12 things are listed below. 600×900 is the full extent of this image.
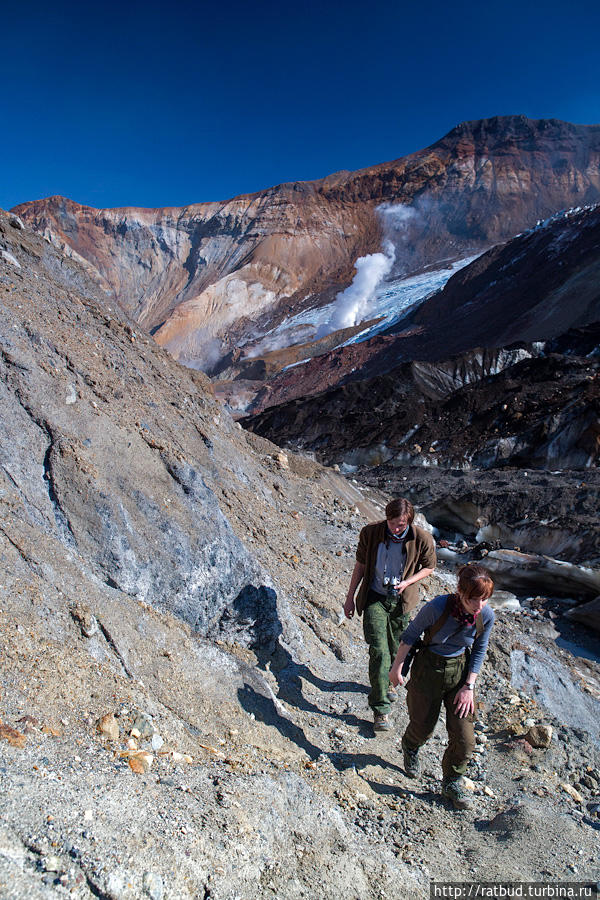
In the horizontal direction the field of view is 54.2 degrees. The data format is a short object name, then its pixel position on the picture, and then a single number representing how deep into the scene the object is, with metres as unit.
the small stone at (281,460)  7.92
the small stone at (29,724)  2.08
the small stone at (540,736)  3.68
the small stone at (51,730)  2.14
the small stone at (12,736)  1.96
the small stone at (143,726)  2.45
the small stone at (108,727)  2.32
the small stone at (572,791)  3.29
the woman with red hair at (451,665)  2.79
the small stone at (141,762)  2.17
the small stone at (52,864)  1.54
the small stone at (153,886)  1.65
